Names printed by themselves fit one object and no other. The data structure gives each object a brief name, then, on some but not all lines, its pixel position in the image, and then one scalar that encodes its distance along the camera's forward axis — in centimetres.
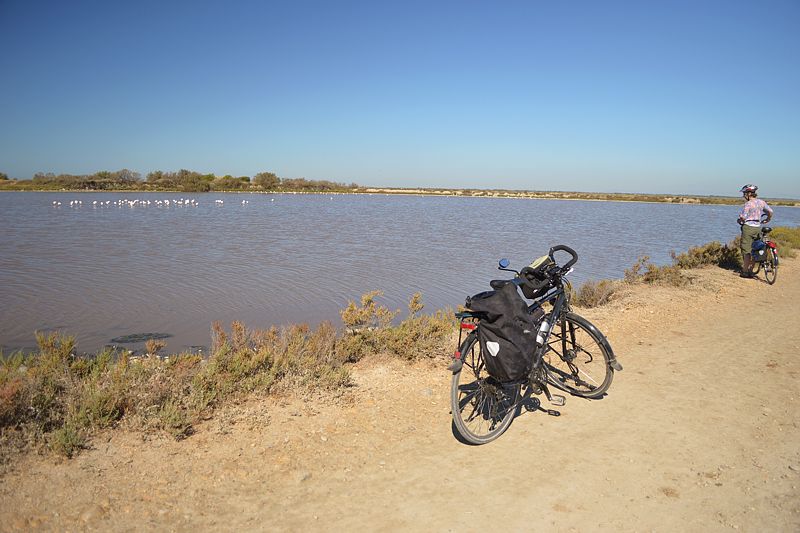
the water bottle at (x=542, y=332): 444
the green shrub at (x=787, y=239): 1689
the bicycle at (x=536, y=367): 400
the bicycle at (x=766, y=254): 1136
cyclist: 1112
